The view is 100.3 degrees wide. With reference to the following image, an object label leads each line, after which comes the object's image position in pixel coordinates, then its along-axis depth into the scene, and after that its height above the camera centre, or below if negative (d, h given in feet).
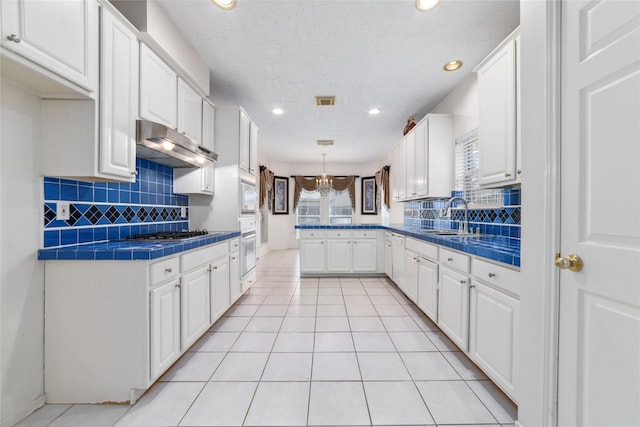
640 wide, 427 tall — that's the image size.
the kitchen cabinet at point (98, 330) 5.02 -2.25
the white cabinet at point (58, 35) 3.74 +2.77
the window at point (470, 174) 8.61 +1.49
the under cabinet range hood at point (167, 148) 6.05 +1.71
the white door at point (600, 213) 2.86 +0.02
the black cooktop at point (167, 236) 7.07 -0.66
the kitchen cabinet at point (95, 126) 5.03 +1.63
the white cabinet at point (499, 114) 5.82 +2.34
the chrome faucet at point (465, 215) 9.20 -0.06
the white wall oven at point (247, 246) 10.51 -1.42
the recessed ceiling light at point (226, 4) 6.40 +5.07
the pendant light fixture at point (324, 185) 22.59 +2.45
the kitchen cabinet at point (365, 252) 14.90 -2.17
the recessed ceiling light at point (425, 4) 6.38 +5.08
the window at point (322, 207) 26.91 +0.59
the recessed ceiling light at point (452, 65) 8.98 +5.10
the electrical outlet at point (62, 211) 5.38 +0.01
